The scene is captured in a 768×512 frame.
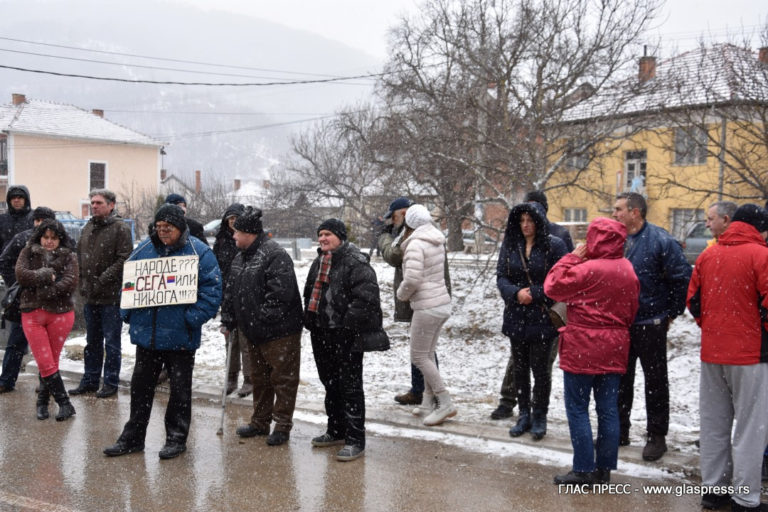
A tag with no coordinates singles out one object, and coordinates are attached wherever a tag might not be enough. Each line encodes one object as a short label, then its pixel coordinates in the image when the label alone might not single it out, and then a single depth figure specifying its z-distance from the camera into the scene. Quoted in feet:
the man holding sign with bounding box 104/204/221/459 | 18.22
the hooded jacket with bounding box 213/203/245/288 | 25.50
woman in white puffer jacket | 20.33
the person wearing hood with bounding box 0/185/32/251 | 27.89
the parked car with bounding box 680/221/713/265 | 76.28
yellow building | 35.06
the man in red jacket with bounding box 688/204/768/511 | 14.20
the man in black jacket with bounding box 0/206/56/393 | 24.26
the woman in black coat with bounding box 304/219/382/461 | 18.04
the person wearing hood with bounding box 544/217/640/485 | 15.52
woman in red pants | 21.66
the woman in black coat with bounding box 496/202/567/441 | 18.84
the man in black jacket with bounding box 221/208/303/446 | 18.79
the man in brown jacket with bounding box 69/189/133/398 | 24.22
